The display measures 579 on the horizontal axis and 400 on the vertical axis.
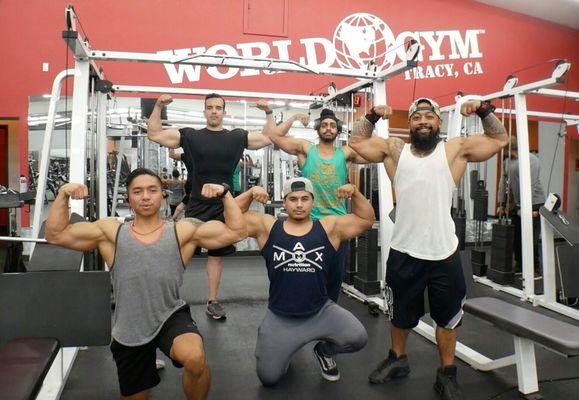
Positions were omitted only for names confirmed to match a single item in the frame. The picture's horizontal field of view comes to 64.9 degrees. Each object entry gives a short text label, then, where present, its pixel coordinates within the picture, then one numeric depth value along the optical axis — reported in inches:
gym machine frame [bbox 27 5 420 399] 91.0
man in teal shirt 113.7
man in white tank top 83.7
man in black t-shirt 108.3
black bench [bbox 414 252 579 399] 72.8
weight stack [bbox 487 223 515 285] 165.3
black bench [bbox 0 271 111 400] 72.0
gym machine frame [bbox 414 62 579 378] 137.1
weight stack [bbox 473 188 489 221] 188.2
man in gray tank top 68.9
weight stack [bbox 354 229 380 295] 147.3
